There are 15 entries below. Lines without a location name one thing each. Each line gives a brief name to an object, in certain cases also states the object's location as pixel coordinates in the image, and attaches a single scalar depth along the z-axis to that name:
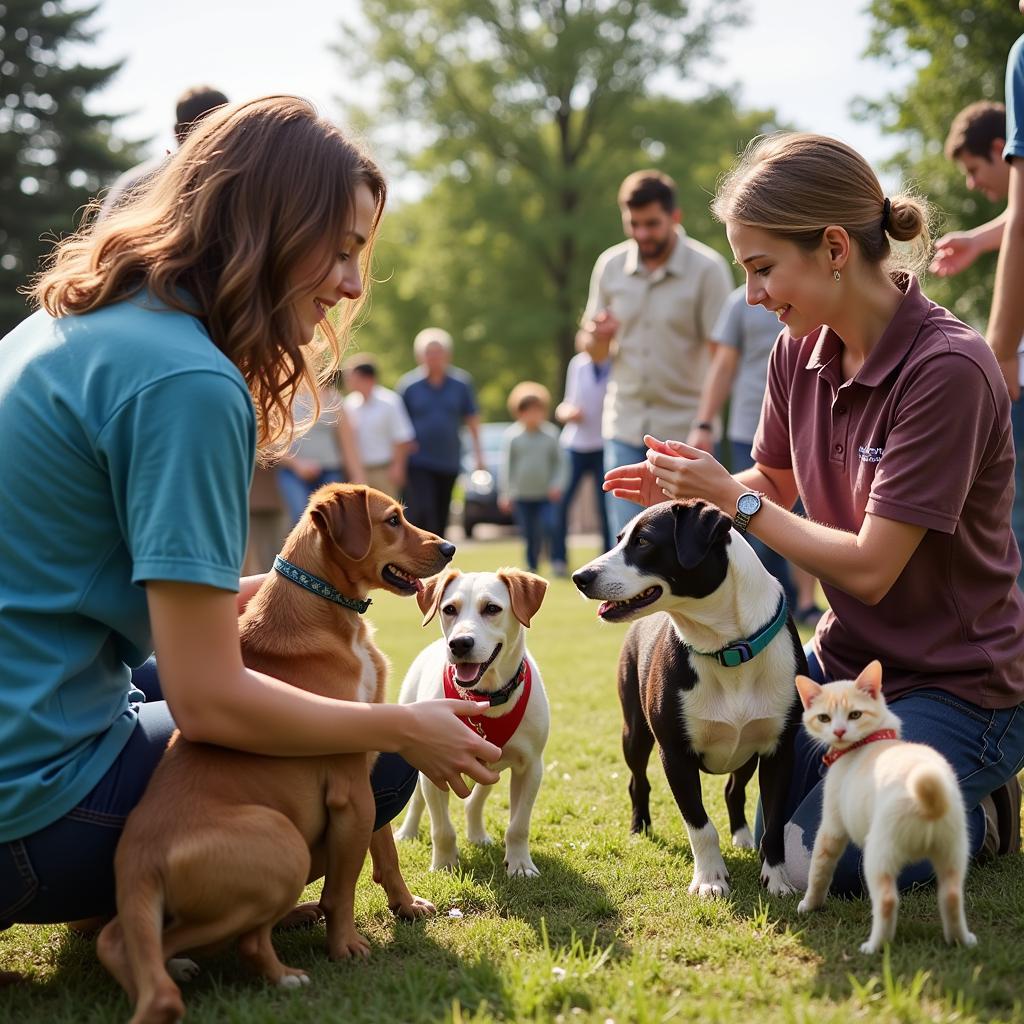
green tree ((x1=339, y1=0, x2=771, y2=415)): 33.25
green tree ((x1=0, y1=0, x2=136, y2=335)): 31.20
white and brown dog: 4.11
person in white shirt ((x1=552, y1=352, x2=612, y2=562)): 12.69
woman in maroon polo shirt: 3.42
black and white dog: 3.70
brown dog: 2.65
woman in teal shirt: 2.55
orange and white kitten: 2.83
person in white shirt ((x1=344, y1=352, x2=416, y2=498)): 13.42
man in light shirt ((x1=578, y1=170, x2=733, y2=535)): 7.86
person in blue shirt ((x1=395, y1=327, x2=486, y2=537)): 13.76
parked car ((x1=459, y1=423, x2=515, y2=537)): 24.33
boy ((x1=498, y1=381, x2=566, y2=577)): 15.59
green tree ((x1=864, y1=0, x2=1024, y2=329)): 21.14
